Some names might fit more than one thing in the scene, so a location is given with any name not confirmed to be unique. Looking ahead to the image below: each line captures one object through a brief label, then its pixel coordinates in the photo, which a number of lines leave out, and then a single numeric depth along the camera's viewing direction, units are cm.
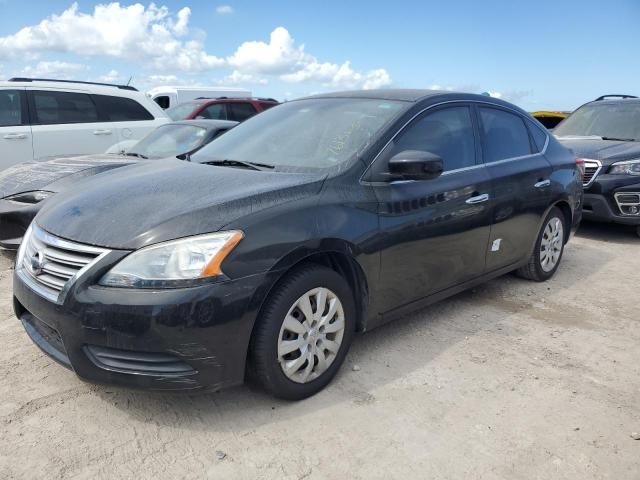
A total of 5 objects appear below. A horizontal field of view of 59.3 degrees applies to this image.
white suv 715
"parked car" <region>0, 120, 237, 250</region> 477
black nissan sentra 247
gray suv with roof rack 670
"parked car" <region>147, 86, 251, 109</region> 1720
